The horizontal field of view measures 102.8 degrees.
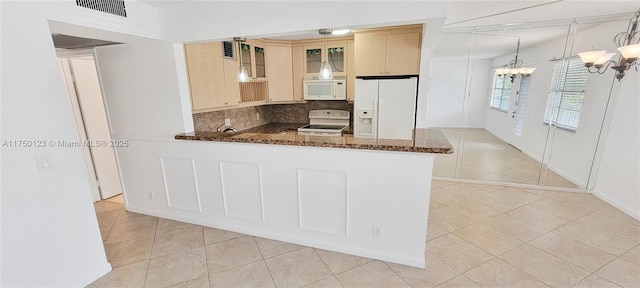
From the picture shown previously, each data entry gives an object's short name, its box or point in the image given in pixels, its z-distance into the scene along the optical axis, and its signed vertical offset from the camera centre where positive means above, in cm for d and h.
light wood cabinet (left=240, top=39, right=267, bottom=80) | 378 +46
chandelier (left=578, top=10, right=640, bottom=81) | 212 +26
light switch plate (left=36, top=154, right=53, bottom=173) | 168 -47
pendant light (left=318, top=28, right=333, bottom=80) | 259 +16
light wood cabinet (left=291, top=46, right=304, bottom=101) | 425 +26
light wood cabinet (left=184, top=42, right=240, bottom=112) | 284 +14
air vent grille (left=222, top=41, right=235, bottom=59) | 330 +50
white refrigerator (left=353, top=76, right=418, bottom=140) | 331 -24
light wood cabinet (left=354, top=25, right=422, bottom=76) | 334 +46
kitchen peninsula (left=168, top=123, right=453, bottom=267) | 203 -89
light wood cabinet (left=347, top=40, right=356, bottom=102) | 394 +25
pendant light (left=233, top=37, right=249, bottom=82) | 303 +16
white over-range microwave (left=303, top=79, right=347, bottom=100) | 401 -3
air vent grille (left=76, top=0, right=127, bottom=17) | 188 +64
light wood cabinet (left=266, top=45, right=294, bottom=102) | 414 +26
